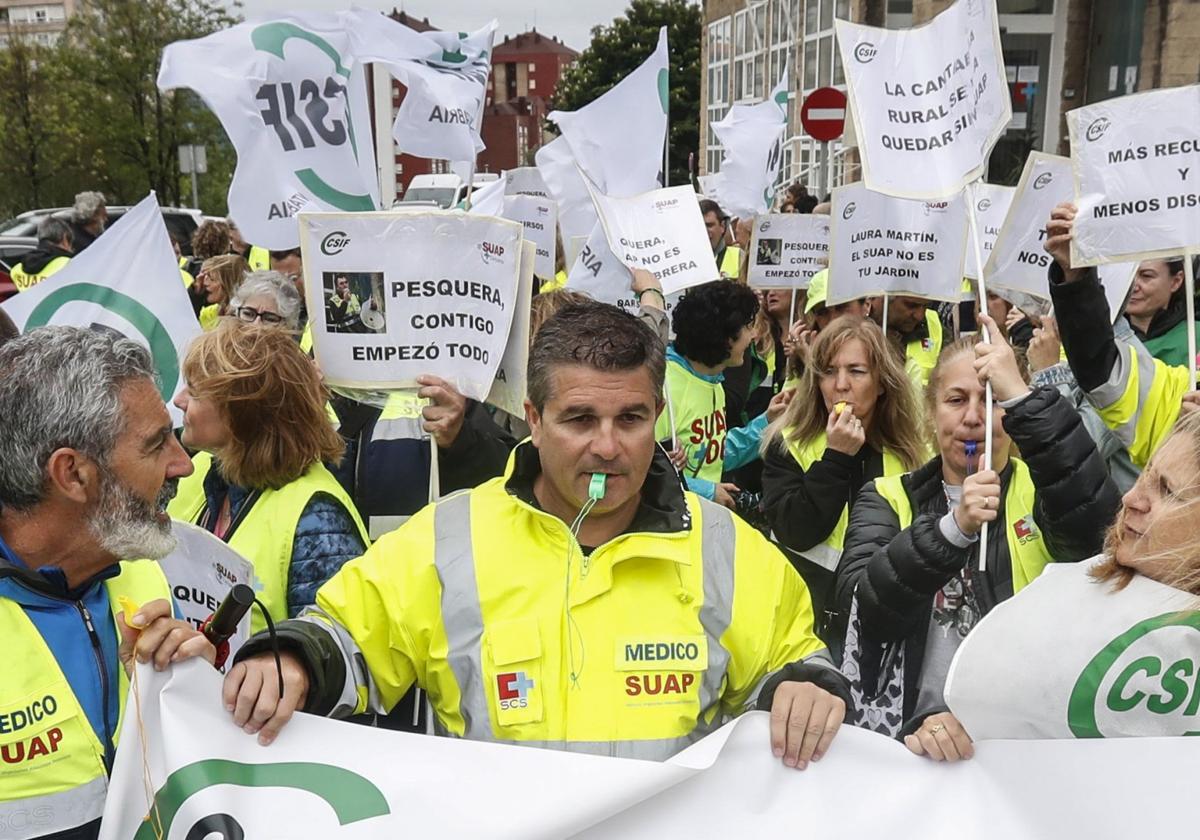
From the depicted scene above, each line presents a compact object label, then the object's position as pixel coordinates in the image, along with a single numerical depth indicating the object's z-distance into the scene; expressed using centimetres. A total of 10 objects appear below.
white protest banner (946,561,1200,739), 185
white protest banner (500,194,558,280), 756
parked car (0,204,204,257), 1716
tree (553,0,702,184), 4959
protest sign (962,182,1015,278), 663
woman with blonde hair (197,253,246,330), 788
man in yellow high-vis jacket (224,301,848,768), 215
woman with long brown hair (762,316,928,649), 376
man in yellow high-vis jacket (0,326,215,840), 206
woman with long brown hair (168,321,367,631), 302
